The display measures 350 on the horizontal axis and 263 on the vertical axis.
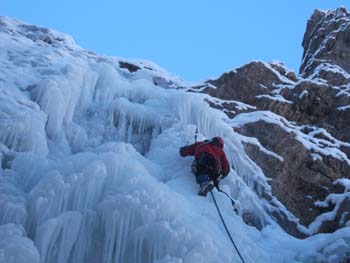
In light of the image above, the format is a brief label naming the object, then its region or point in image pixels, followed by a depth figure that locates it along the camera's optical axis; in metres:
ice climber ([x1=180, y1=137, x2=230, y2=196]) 8.23
